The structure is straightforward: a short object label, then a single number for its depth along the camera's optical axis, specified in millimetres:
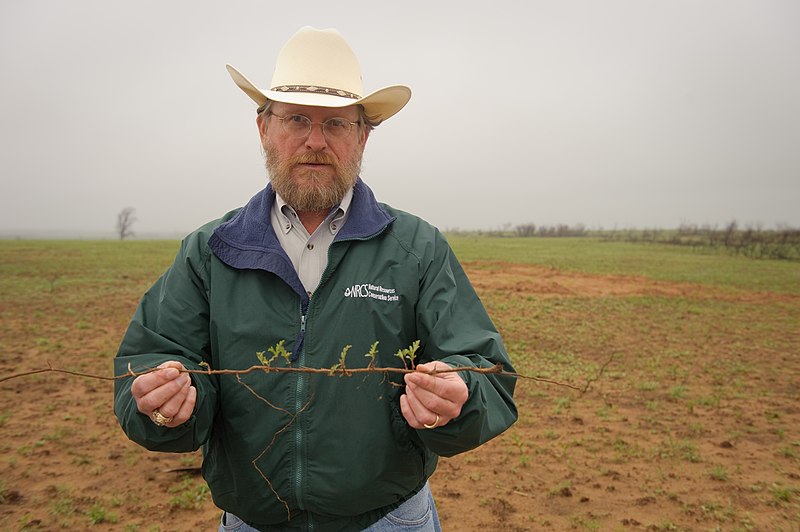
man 835
